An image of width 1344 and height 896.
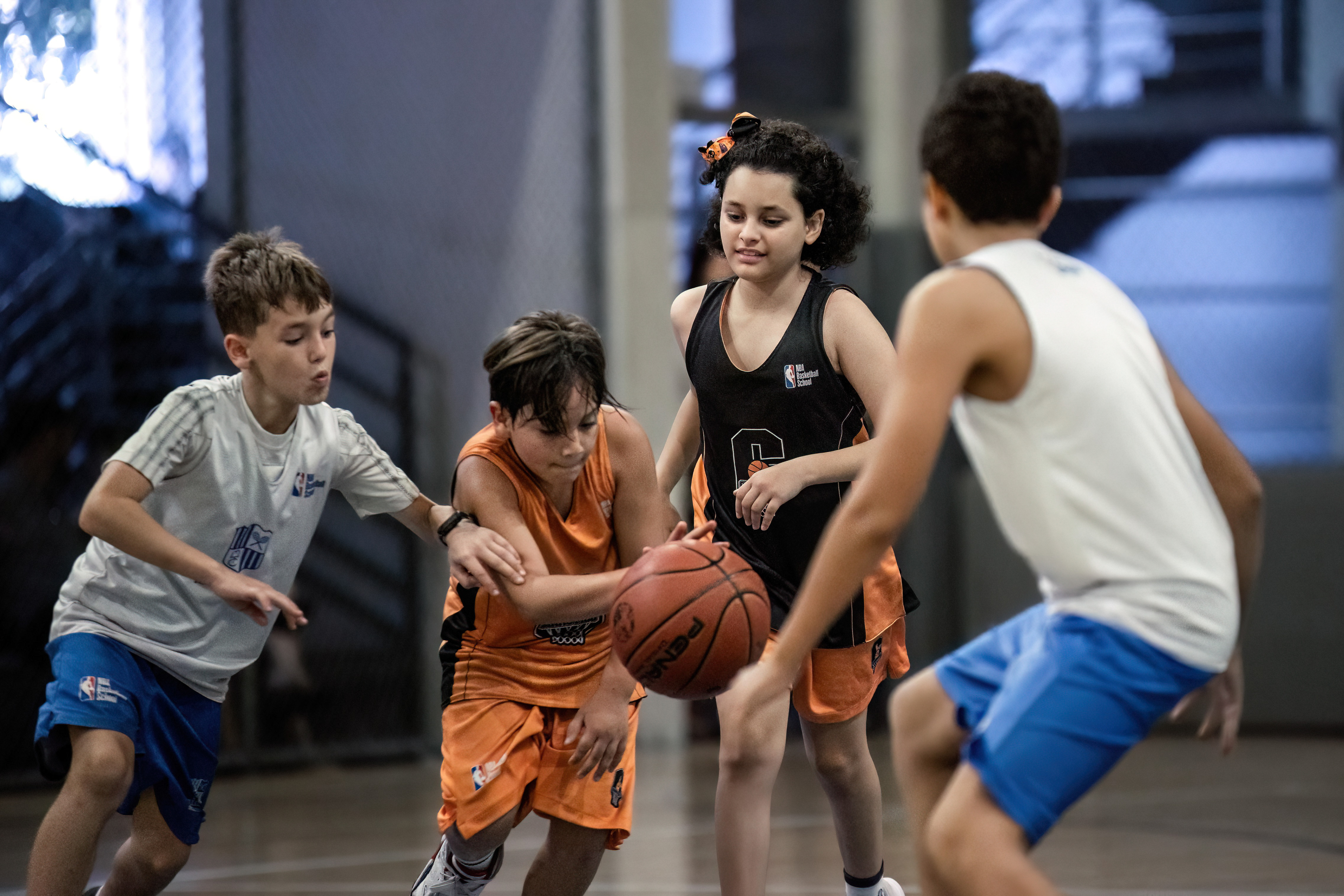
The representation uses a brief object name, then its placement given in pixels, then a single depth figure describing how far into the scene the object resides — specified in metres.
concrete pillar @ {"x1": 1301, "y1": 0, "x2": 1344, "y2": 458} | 15.34
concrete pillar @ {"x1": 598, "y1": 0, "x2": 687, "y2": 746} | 14.45
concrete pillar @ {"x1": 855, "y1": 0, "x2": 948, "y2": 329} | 15.45
